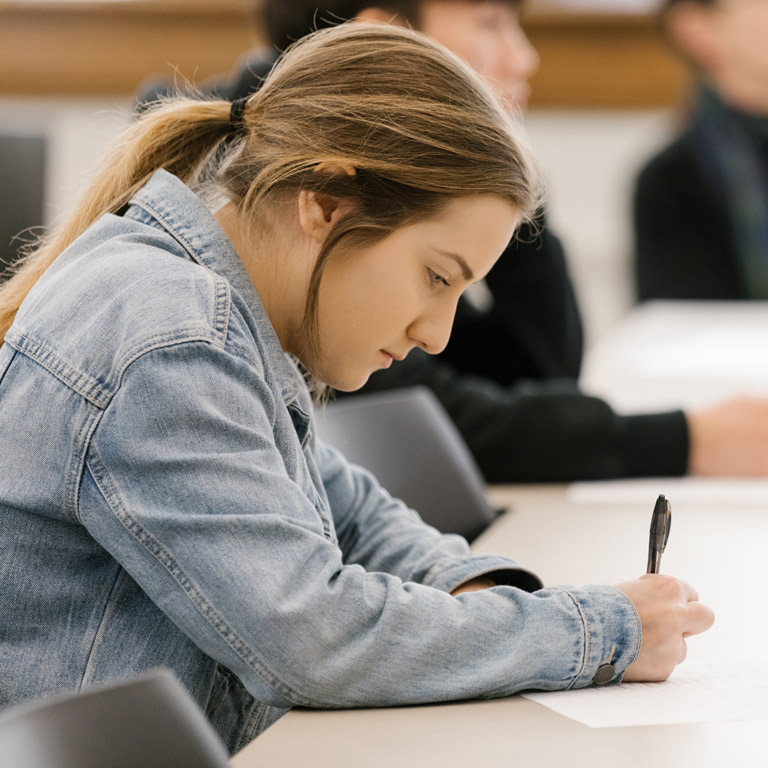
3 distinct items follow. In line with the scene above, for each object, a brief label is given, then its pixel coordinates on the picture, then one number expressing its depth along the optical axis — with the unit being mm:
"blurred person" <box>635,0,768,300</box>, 6405
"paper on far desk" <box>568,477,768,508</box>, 2948
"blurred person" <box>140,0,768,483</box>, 3098
